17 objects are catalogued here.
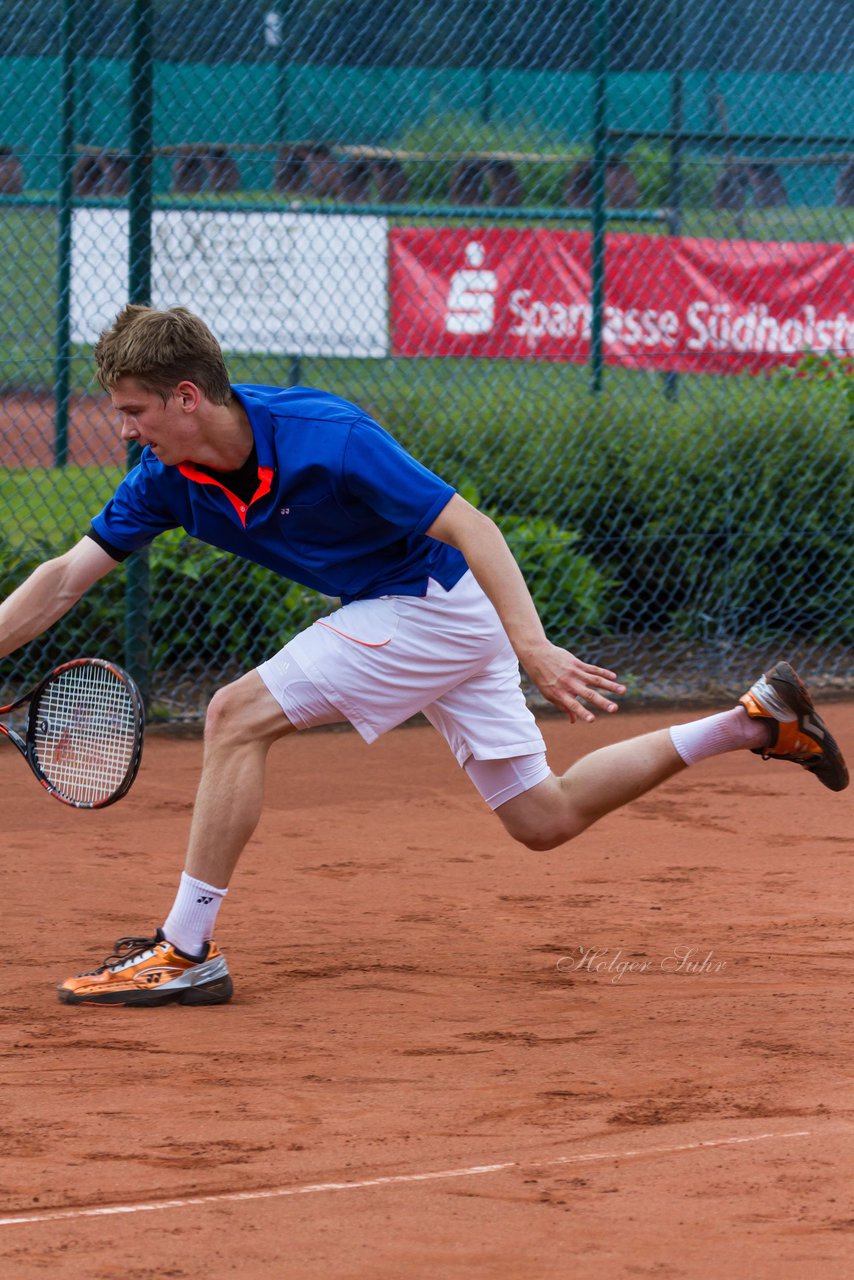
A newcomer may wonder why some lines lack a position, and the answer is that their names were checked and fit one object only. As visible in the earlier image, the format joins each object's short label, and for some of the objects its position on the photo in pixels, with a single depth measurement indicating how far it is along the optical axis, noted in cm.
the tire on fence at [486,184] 1508
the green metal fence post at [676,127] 1587
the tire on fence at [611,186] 1597
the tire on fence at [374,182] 1438
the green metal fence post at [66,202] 1307
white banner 1312
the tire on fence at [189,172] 1401
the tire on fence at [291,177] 1395
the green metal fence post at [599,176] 1525
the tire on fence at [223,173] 1388
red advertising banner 1457
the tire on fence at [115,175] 1320
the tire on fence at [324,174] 1405
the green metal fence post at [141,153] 1307
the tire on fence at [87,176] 1350
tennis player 704
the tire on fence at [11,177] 1430
